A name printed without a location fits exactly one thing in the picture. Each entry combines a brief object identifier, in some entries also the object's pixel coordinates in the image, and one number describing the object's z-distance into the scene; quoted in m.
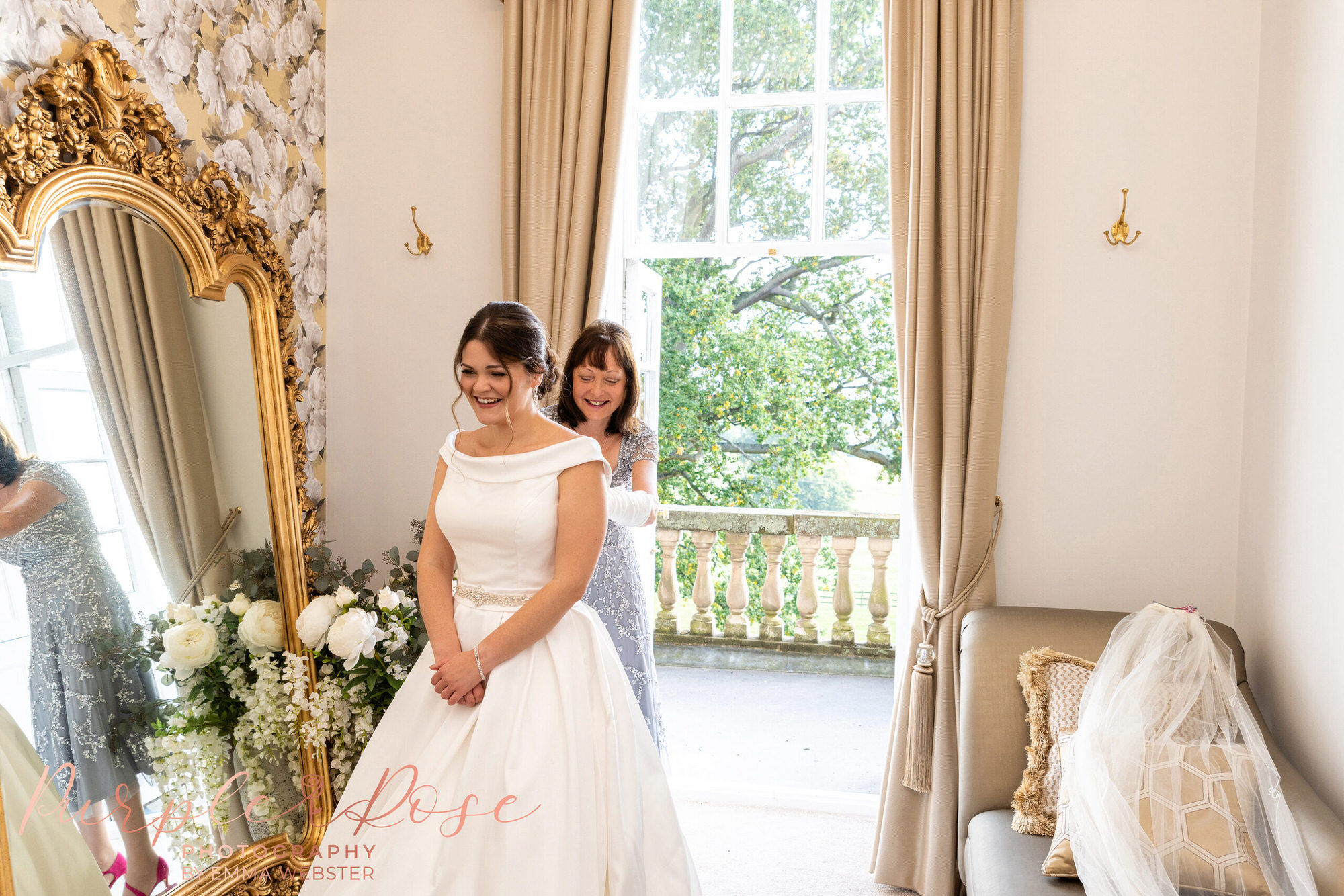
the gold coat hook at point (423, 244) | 2.87
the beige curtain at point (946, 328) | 2.45
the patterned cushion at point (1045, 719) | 1.97
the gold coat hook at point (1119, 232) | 2.45
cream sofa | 1.79
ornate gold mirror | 1.71
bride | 1.45
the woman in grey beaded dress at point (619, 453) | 2.27
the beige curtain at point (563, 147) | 2.67
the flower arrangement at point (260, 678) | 1.98
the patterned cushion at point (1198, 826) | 1.59
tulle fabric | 1.59
